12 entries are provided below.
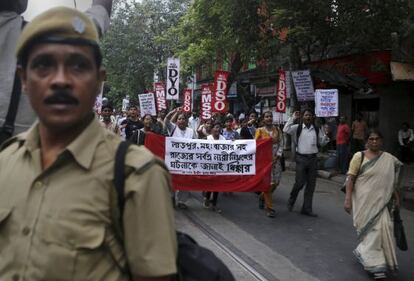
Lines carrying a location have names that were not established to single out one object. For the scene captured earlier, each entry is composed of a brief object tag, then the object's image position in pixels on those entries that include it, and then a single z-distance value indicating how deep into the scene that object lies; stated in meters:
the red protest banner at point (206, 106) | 17.66
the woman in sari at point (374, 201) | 6.06
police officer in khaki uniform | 1.40
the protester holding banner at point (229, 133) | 12.05
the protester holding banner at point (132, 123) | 11.28
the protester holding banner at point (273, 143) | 10.11
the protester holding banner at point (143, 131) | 9.85
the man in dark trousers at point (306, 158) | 9.59
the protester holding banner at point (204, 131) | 11.99
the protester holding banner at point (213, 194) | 9.98
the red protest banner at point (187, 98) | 21.92
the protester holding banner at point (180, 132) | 9.99
